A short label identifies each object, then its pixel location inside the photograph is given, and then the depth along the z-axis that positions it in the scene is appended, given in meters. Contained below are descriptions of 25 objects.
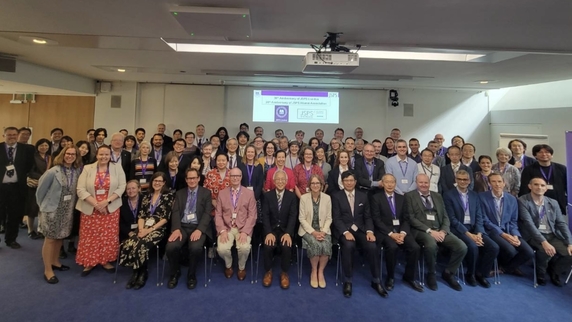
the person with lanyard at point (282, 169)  3.60
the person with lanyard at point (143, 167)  3.56
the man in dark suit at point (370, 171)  3.80
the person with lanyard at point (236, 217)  3.06
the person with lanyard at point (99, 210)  2.96
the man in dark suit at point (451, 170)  3.67
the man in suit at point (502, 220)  3.22
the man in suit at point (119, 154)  3.63
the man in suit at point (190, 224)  2.93
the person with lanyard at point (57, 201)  2.87
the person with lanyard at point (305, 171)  3.68
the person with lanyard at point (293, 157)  4.11
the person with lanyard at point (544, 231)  3.15
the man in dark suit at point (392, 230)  3.01
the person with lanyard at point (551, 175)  3.65
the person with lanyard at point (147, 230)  2.85
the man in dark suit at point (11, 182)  3.69
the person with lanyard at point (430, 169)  3.71
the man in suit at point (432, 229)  3.05
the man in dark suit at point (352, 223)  2.97
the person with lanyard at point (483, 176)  3.60
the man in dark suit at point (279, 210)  3.21
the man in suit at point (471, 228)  3.11
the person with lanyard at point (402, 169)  3.67
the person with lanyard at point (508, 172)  3.80
